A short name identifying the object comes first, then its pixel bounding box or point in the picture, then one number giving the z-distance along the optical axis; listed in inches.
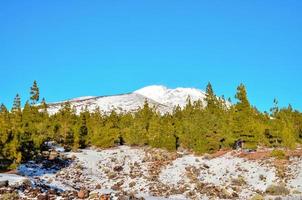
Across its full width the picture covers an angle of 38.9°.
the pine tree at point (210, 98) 3609.3
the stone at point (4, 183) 1283.2
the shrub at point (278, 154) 2173.0
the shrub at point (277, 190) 1713.8
